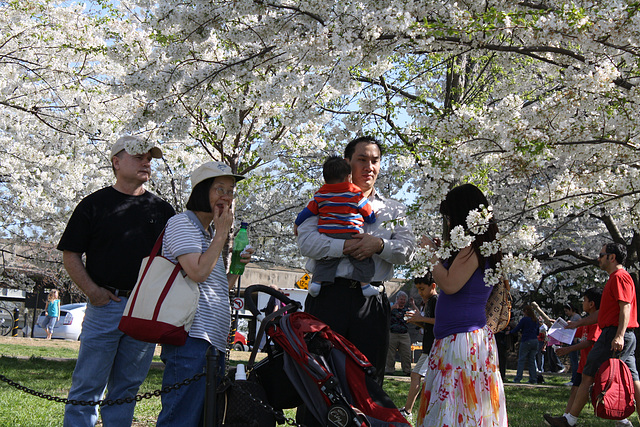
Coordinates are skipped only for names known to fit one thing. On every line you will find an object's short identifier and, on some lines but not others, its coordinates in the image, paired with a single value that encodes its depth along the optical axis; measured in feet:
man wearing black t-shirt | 12.70
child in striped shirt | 13.06
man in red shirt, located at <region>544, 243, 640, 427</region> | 21.66
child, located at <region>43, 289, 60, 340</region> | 69.04
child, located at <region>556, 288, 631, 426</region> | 26.00
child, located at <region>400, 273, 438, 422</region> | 24.08
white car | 77.92
